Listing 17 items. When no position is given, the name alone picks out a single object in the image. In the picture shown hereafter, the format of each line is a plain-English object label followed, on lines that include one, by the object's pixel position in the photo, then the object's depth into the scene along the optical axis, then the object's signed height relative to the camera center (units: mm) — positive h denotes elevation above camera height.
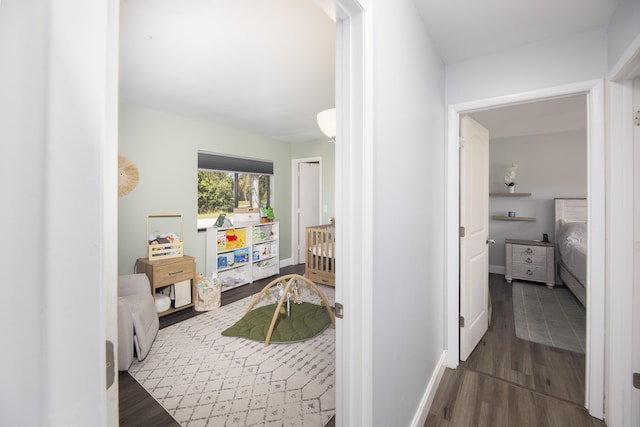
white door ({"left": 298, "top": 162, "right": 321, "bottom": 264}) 5660 +324
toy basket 3258 -289
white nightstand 4273 -772
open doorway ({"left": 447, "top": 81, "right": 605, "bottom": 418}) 1729 -220
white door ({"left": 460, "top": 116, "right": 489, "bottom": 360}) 2314 -194
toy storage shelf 4070 -647
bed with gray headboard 3463 -436
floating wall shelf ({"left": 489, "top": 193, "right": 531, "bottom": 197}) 4680 +341
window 4246 +504
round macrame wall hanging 3139 +445
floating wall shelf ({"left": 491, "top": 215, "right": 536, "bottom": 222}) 4712 -75
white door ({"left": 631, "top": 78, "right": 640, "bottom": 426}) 1561 -296
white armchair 2164 -906
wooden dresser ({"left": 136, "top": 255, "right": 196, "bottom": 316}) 3027 -675
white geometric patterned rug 1772 -1286
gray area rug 2680 -1214
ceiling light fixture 2039 +711
